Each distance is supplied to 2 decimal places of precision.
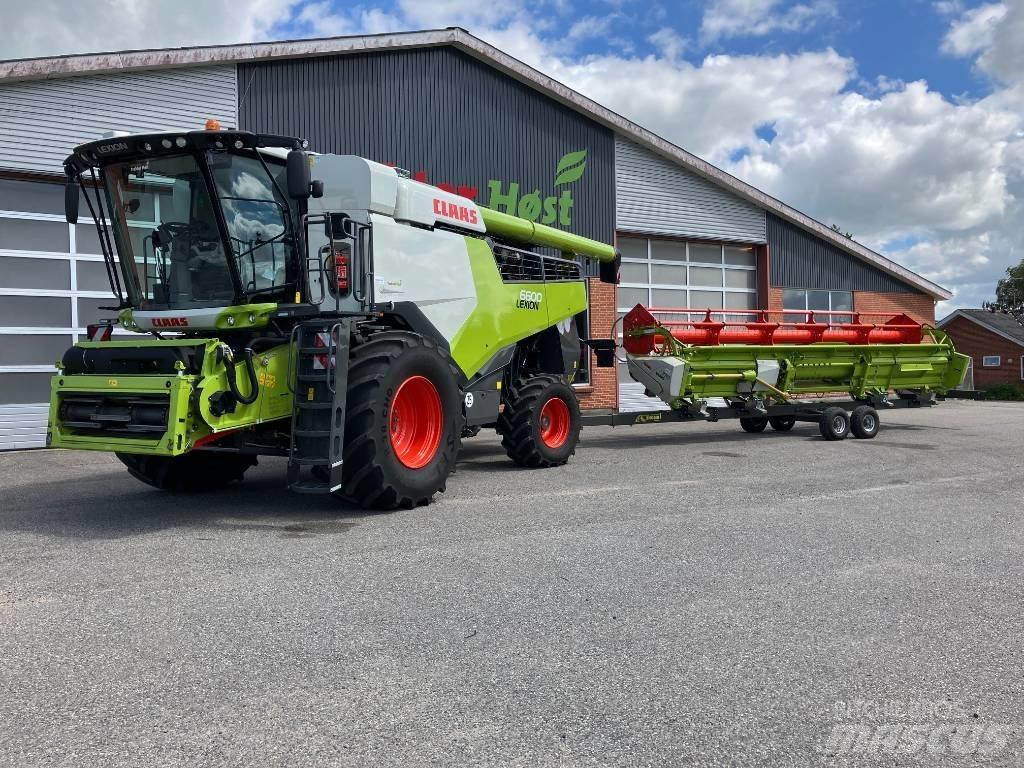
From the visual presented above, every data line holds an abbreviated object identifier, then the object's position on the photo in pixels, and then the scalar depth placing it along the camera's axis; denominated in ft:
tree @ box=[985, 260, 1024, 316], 207.44
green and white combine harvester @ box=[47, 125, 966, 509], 21.93
